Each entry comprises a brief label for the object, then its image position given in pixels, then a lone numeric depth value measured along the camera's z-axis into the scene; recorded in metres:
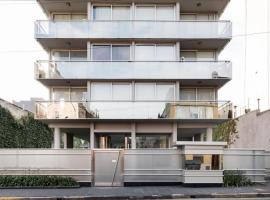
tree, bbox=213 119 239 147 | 24.41
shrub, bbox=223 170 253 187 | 12.59
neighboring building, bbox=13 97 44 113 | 33.23
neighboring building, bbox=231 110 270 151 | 20.10
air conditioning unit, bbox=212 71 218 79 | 16.20
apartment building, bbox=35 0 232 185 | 16.12
